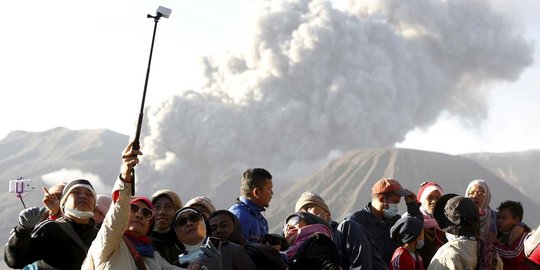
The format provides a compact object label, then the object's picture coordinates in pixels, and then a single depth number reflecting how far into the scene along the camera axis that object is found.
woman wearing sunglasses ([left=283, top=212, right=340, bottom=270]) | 9.39
